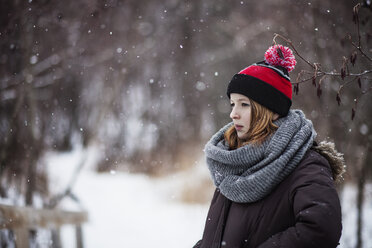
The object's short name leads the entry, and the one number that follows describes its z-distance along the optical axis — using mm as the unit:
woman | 2583
